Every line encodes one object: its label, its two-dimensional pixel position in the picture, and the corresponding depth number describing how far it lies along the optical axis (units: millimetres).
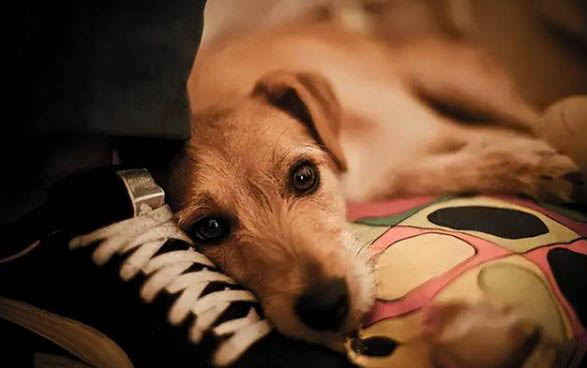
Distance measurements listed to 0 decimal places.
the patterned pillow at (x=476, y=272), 318
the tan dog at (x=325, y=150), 367
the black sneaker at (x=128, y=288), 338
